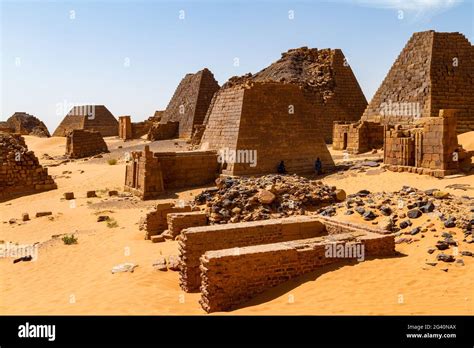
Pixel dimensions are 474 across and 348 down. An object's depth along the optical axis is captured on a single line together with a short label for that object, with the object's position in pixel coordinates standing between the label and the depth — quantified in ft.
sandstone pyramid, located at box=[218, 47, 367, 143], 115.55
